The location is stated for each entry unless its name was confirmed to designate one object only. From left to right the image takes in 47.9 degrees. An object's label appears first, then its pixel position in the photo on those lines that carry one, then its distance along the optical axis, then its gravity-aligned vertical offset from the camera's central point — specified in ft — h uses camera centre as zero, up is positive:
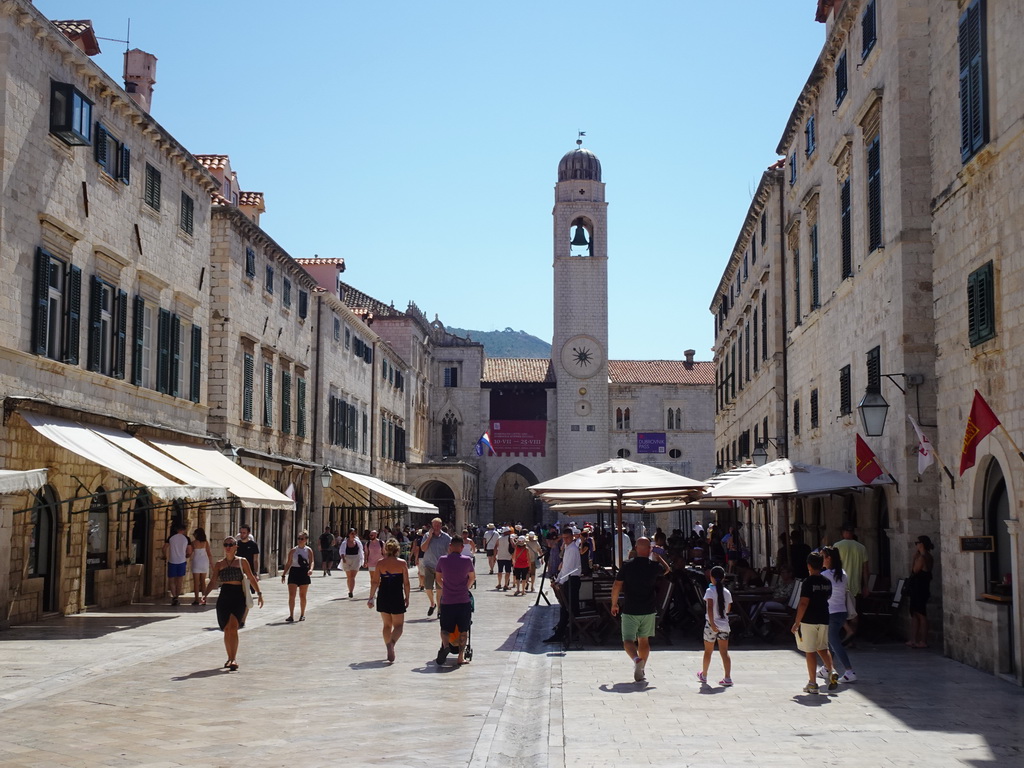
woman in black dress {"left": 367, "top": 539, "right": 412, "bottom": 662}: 46.65 -3.78
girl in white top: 39.29 -4.11
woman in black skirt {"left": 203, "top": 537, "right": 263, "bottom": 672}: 43.50 -3.76
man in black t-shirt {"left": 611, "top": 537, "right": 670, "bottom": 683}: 40.65 -3.58
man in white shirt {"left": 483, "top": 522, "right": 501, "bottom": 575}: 111.55 -4.12
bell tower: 245.65 +34.84
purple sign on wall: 250.78 +12.83
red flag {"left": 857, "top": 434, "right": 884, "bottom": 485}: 53.31 +1.77
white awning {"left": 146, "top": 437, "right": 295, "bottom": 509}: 67.72 +1.60
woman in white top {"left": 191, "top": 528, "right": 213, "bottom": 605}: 69.87 -3.66
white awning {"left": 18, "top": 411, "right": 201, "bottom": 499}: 53.47 +2.26
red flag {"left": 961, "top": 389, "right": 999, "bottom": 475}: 38.96 +2.64
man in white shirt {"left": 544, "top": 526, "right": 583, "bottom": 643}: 53.93 -3.81
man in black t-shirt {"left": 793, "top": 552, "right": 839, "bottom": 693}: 37.76 -3.84
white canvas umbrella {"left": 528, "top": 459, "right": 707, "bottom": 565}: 57.31 +0.90
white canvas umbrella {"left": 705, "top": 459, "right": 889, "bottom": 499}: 56.24 +0.98
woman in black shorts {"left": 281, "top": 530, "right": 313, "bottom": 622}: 63.00 -3.91
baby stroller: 45.29 -5.79
